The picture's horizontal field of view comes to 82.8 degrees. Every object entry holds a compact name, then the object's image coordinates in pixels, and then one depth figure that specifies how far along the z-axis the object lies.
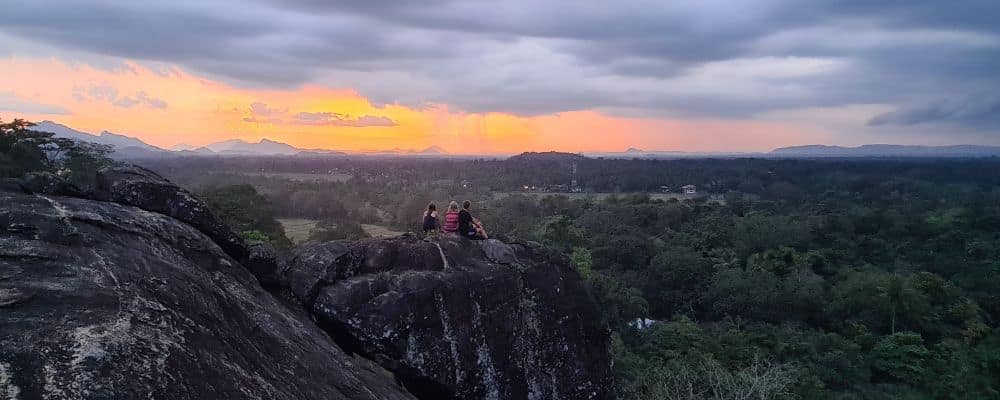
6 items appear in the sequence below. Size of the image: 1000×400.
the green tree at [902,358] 28.91
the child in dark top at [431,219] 13.76
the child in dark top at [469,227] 12.84
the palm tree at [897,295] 36.25
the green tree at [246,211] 35.28
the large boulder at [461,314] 10.34
